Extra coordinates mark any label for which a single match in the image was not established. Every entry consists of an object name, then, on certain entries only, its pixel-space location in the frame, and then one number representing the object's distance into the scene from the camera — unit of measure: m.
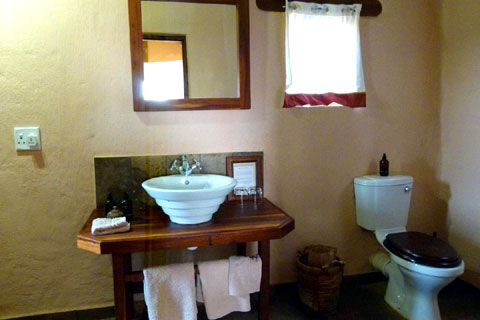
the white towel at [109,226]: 1.40
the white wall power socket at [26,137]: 1.74
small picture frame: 1.96
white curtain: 1.98
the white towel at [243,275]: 1.58
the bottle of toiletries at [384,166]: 2.13
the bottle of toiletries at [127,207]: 1.64
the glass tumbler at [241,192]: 1.94
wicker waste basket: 1.88
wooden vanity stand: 1.38
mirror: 1.81
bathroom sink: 1.42
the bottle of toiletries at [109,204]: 1.72
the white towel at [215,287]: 1.57
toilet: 1.67
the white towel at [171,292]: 1.49
